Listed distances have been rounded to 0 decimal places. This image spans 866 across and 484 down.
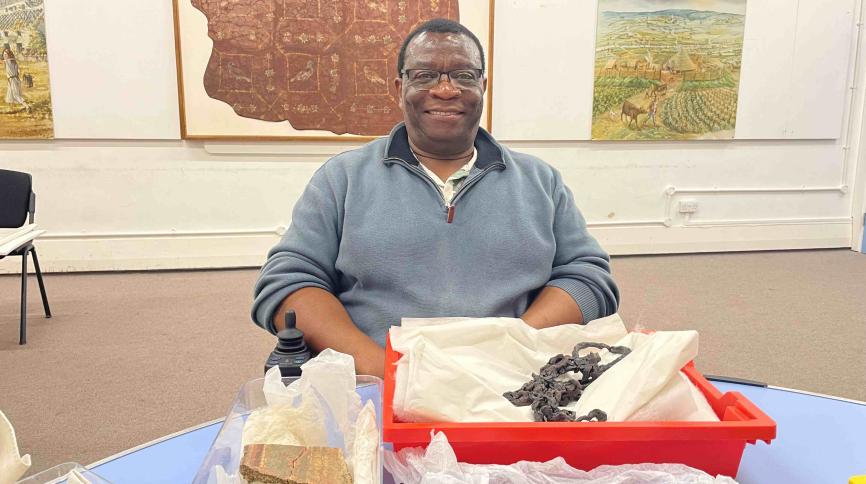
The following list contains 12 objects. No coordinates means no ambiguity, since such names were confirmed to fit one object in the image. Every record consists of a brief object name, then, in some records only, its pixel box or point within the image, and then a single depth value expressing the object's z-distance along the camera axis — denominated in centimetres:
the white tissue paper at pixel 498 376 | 73
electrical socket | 451
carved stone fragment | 54
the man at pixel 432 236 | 134
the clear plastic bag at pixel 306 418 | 64
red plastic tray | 66
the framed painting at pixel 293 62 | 373
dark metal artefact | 77
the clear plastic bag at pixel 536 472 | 62
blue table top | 81
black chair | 291
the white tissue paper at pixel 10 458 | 57
